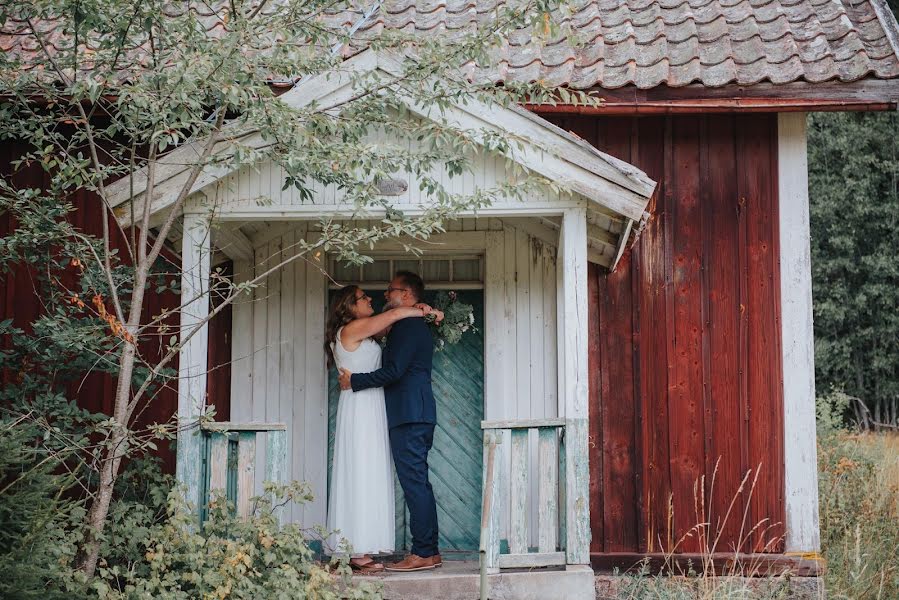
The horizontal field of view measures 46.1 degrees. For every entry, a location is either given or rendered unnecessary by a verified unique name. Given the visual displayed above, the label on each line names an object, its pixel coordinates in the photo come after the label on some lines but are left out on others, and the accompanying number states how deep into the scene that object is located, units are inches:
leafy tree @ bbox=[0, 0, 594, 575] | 215.2
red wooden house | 306.0
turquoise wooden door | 313.0
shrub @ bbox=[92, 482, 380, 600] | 218.8
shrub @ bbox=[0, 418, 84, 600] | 195.6
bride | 277.6
